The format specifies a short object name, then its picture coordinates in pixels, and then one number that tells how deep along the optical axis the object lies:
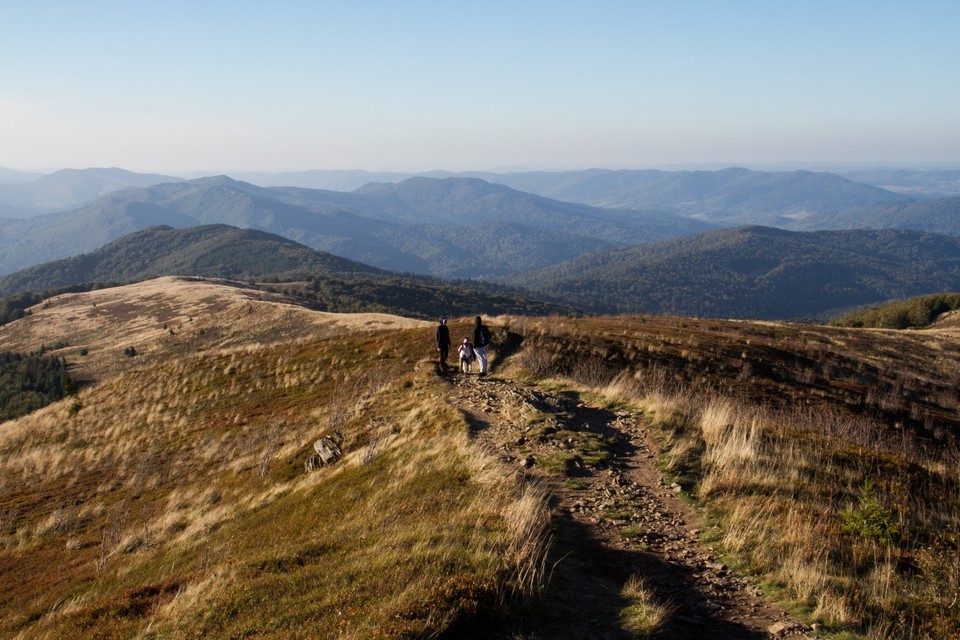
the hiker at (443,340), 20.44
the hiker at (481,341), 20.05
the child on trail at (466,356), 20.61
